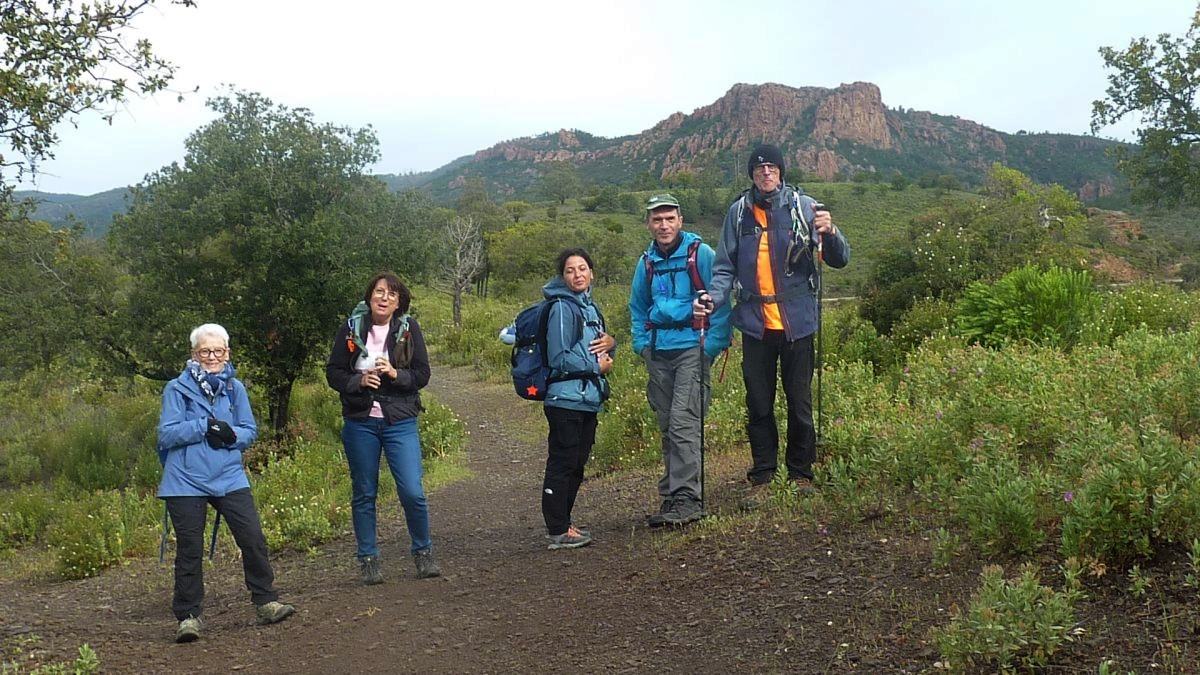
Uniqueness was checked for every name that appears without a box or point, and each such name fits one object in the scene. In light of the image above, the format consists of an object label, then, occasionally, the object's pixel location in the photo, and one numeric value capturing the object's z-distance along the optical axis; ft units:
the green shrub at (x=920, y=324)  33.88
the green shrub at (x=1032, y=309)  29.04
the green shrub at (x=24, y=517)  36.32
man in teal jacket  18.70
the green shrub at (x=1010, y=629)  9.51
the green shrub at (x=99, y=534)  25.66
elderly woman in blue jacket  15.85
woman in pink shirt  17.93
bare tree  112.03
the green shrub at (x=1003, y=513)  11.93
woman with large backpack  18.56
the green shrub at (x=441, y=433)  39.70
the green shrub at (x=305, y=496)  25.39
